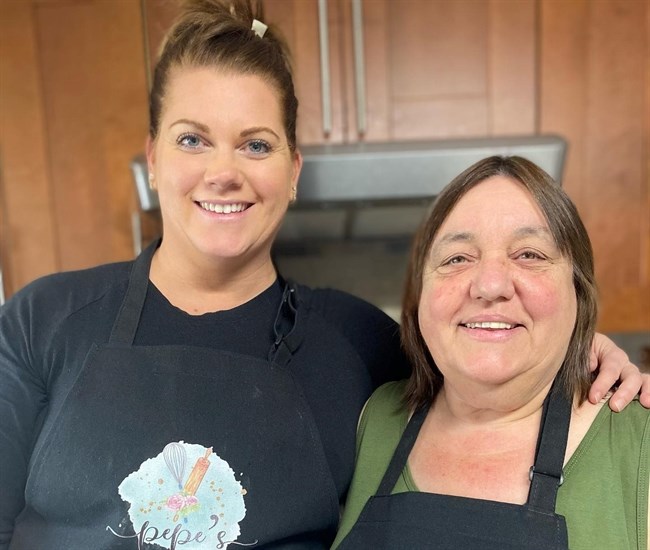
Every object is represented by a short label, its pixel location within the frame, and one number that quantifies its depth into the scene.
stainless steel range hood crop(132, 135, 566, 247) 1.39
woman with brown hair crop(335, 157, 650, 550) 0.95
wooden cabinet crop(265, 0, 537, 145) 1.60
